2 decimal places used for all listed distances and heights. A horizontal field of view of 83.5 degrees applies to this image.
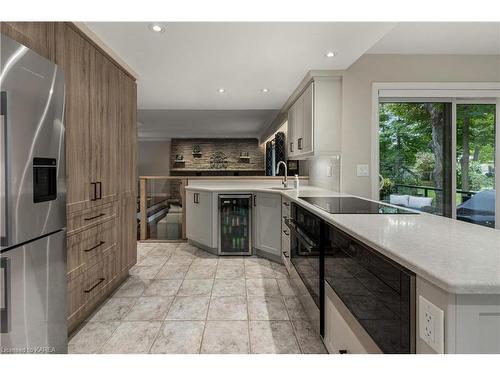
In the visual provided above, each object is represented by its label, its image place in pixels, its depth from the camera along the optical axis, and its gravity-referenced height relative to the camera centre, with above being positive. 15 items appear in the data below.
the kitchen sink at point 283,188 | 3.99 -0.11
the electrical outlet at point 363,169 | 2.98 +0.11
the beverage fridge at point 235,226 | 3.84 -0.64
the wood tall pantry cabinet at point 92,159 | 1.84 +0.17
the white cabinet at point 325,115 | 2.97 +0.69
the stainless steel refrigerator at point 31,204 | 1.23 -0.12
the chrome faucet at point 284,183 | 3.96 -0.05
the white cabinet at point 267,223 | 3.50 -0.56
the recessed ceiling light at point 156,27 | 2.07 +1.14
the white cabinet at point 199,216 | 3.93 -0.54
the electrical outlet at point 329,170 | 3.27 +0.11
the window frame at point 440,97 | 2.92 +0.88
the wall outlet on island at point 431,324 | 0.72 -0.39
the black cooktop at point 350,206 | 1.77 -0.19
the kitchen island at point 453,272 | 0.70 -0.25
